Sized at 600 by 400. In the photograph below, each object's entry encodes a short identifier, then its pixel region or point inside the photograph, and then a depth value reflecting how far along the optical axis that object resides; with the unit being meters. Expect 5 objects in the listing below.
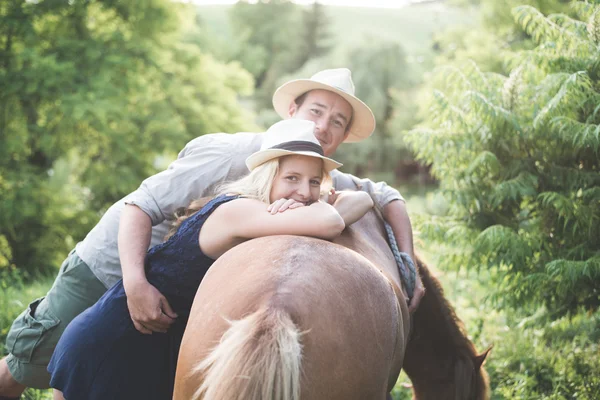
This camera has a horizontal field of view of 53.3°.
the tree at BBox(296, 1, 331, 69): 38.47
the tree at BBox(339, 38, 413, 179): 25.44
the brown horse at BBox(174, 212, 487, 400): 1.73
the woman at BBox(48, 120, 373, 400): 2.36
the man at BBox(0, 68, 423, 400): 2.71
